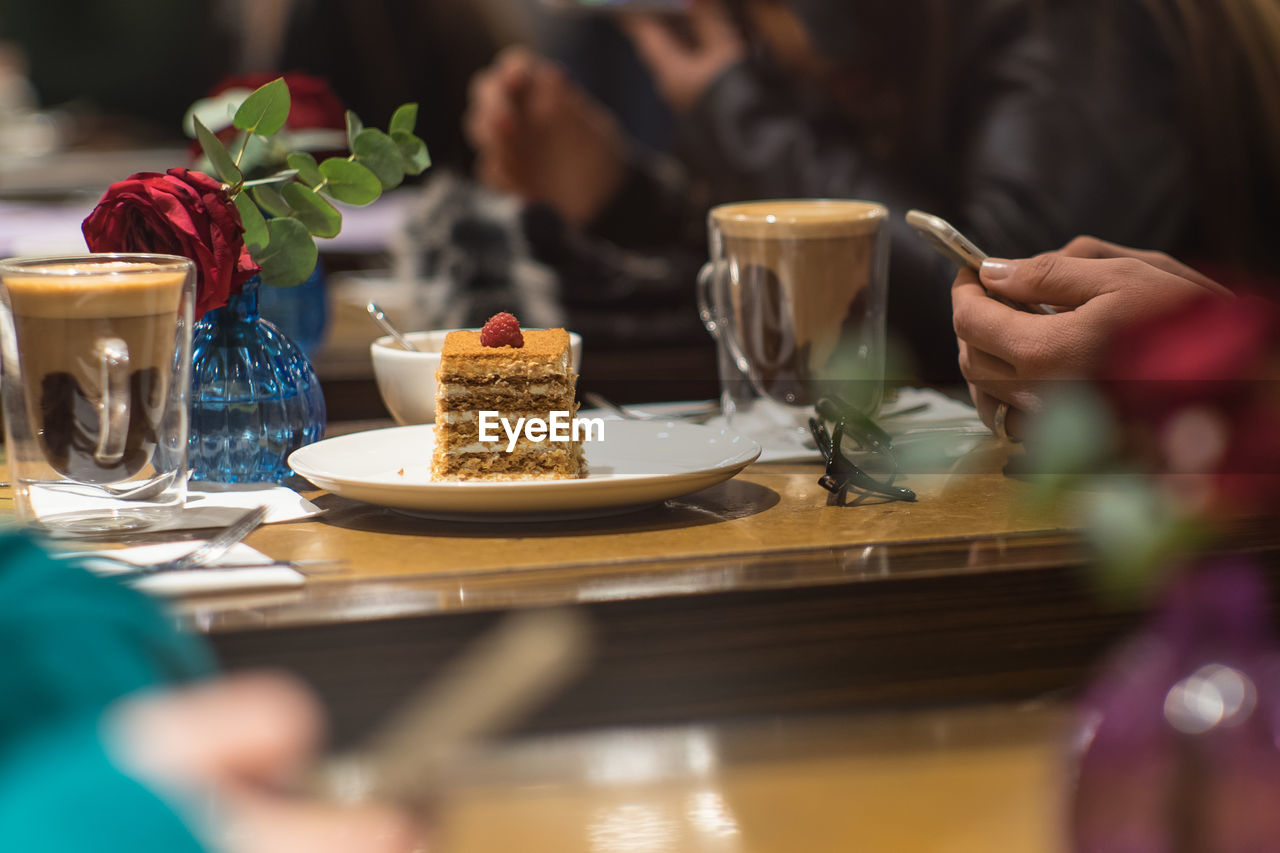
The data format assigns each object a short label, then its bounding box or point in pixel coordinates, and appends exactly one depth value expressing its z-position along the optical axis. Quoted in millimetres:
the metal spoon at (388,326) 1675
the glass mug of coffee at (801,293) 1692
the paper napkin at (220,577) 1406
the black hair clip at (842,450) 1552
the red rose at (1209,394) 998
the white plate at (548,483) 1484
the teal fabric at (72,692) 869
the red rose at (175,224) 1539
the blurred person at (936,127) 2975
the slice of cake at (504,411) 1537
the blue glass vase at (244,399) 1596
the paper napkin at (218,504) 1493
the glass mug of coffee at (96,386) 1459
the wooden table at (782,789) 1329
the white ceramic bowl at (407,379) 1647
